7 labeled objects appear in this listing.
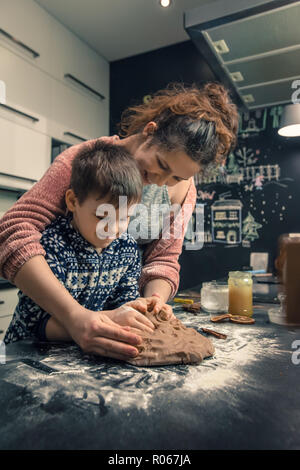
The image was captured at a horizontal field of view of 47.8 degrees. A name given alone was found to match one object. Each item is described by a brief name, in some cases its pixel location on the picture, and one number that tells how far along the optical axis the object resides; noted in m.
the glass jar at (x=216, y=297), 1.07
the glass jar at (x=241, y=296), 1.01
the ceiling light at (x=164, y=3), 2.15
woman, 0.67
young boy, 0.79
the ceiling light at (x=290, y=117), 1.83
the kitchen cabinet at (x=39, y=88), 2.14
